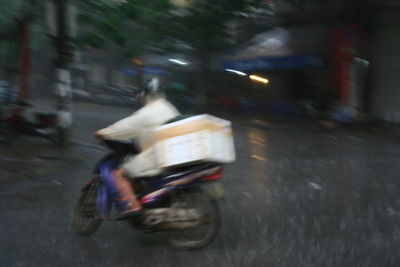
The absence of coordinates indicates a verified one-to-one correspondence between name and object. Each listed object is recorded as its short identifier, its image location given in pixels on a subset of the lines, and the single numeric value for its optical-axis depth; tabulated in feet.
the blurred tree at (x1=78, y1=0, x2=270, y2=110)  33.12
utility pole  31.91
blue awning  59.93
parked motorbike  35.91
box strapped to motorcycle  15.42
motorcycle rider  16.22
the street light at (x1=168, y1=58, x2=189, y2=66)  80.78
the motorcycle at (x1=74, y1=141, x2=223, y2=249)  15.78
